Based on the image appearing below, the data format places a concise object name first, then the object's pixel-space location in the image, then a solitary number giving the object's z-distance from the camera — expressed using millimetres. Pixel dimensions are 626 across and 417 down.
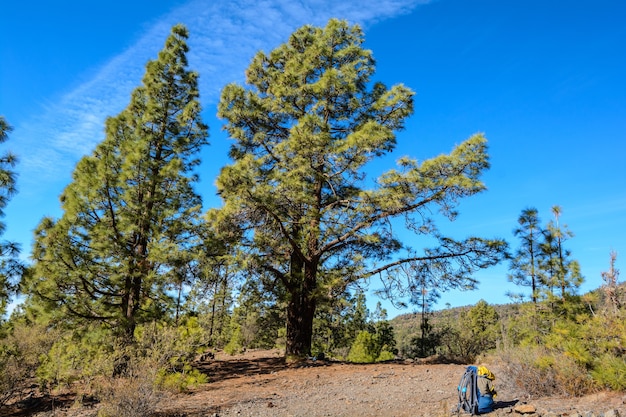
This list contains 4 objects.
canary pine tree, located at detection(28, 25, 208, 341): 10789
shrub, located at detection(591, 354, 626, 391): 6500
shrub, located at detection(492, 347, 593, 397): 7066
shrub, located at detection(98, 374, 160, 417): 7066
